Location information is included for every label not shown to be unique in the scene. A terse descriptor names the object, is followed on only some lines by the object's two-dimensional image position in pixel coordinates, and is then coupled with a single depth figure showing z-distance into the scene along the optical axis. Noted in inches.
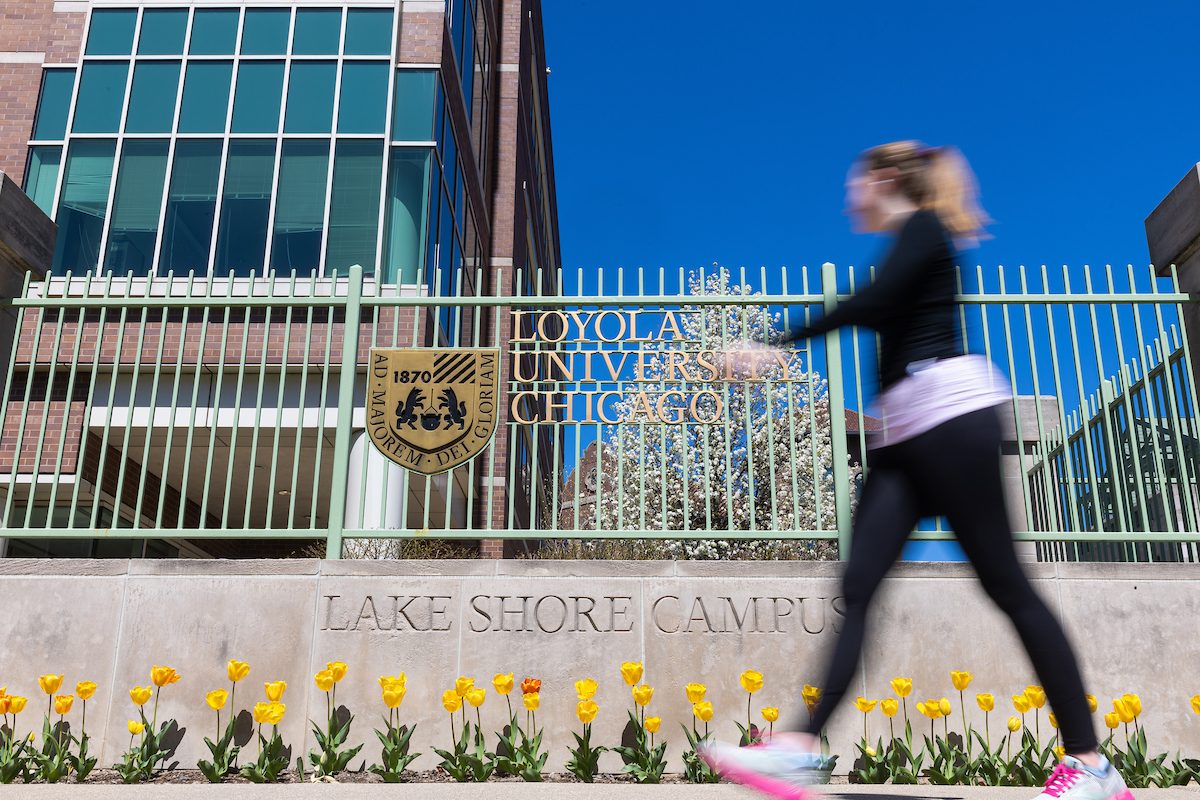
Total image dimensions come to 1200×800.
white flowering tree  208.5
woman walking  99.2
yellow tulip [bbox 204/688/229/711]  181.5
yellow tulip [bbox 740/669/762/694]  178.4
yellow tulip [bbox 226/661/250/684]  183.6
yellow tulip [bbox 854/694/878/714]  180.0
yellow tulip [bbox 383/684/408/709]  179.6
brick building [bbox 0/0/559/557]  517.3
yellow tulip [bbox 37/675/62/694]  183.5
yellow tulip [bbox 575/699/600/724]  177.6
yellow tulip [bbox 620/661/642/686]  182.7
